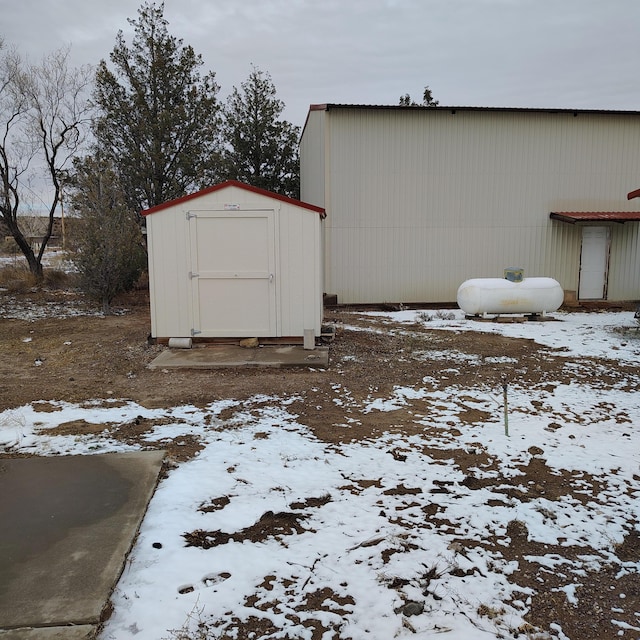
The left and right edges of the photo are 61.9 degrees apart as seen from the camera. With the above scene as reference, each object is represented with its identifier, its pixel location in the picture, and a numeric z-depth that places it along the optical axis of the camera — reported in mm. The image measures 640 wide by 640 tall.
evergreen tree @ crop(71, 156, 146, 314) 11938
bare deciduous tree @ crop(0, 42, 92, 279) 16562
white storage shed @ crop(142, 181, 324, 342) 7703
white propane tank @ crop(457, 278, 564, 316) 10867
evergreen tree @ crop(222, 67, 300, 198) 21203
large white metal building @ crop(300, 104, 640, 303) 13250
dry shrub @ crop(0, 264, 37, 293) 16172
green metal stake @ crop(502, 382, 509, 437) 4467
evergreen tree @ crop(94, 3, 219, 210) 17438
